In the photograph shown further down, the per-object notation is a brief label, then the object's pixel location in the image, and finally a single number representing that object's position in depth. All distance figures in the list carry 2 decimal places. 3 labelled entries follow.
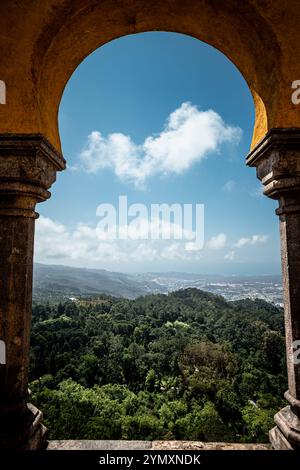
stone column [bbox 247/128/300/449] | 3.11
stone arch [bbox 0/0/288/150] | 3.34
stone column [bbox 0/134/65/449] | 3.13
